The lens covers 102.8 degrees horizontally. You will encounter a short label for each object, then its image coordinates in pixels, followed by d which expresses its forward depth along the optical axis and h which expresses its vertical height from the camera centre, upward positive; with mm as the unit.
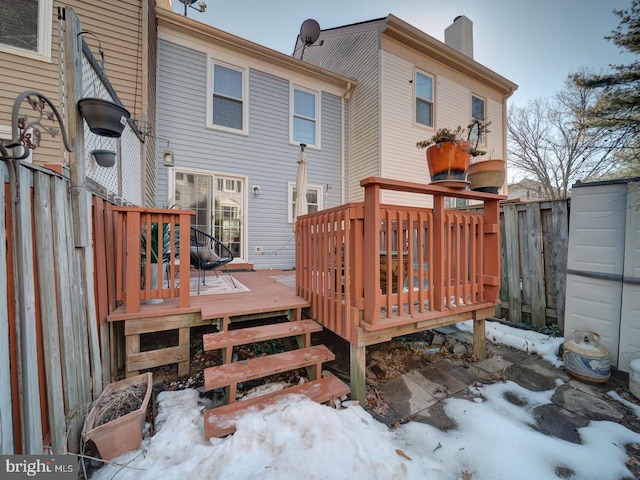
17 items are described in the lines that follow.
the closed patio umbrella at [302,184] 4273 +862
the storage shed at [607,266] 2201 -300
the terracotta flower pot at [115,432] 1401 -1110
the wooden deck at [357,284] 2010 -449
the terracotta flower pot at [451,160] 2129 +626
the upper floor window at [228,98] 5516 +3013
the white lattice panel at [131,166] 3278 +984
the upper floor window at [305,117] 6371 +2971
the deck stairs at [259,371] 1644 -1003
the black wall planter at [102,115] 1784 +863
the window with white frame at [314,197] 6562 +969
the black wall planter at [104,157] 2260 +702
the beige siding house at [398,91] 6195 +3816
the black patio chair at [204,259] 3434 -334
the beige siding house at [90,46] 4039 +3085
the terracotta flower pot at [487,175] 2432 +568
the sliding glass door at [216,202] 5254 +703
